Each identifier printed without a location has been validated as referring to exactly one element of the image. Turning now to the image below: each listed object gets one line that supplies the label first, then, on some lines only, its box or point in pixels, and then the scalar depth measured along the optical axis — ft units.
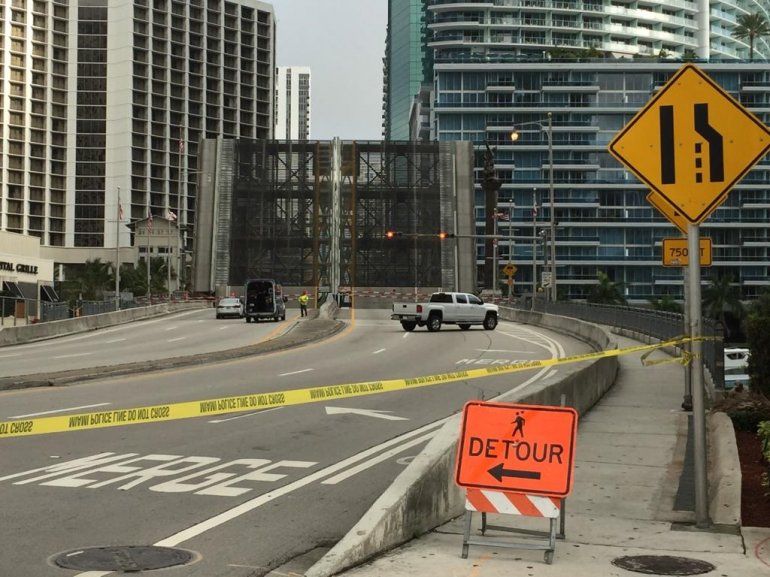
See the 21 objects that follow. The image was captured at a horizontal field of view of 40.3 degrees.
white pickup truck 149.79
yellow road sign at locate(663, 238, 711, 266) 51.63
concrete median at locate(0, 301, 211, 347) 134.92
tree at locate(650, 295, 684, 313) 433.89
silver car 194.18
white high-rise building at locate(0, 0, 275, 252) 532.32
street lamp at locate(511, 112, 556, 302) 187.62
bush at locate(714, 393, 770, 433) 43.70
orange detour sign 25.75
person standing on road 195.28
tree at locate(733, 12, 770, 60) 563.89
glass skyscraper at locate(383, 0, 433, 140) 653.30
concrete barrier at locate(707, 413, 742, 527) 28.68
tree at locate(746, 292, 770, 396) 48.47
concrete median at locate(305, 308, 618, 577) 23.09
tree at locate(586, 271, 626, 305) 443.73
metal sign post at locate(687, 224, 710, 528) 27.84
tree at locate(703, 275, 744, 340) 402.52
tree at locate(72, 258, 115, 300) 437.58
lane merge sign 28.07
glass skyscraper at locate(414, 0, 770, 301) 483.51
